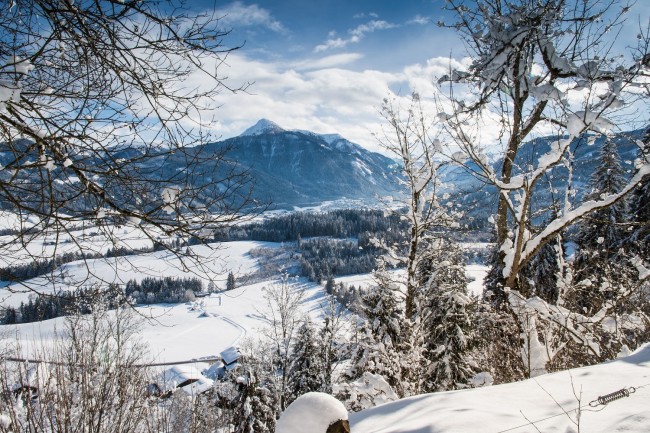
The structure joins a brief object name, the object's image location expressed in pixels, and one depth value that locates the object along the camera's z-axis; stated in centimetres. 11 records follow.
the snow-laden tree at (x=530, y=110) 352
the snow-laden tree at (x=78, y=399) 367
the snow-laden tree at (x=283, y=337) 1639
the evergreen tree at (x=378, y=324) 1134
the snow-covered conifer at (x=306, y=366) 1898
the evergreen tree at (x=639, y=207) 1312
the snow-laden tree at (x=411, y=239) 888
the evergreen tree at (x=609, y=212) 1673
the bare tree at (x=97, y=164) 241
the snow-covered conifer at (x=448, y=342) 1285
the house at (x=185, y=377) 3250
